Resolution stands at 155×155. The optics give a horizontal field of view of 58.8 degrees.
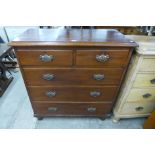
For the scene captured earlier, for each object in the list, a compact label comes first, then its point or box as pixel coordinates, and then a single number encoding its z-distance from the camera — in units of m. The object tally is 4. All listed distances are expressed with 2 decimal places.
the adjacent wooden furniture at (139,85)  1.07
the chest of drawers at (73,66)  1.01
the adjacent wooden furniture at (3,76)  1.91
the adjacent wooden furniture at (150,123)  1.35
